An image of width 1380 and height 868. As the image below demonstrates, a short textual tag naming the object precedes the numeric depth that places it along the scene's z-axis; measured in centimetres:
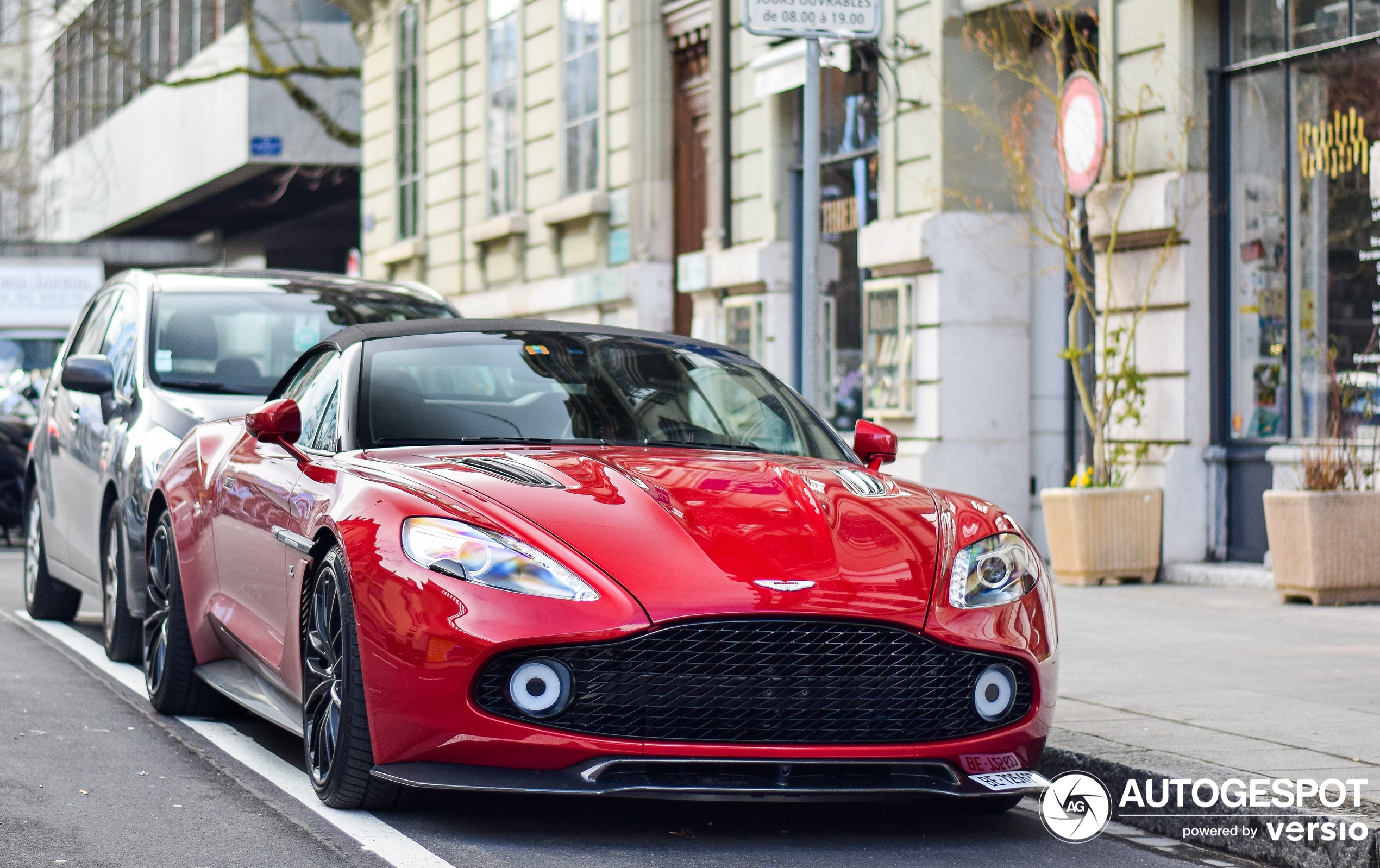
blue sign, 3450
